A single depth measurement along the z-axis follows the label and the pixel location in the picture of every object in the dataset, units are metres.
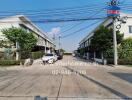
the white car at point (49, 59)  14.15
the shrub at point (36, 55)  17.09
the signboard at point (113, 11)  12.01
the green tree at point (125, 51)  12.89
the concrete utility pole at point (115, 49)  11.69
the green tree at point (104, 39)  14.04
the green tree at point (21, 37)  14.67
